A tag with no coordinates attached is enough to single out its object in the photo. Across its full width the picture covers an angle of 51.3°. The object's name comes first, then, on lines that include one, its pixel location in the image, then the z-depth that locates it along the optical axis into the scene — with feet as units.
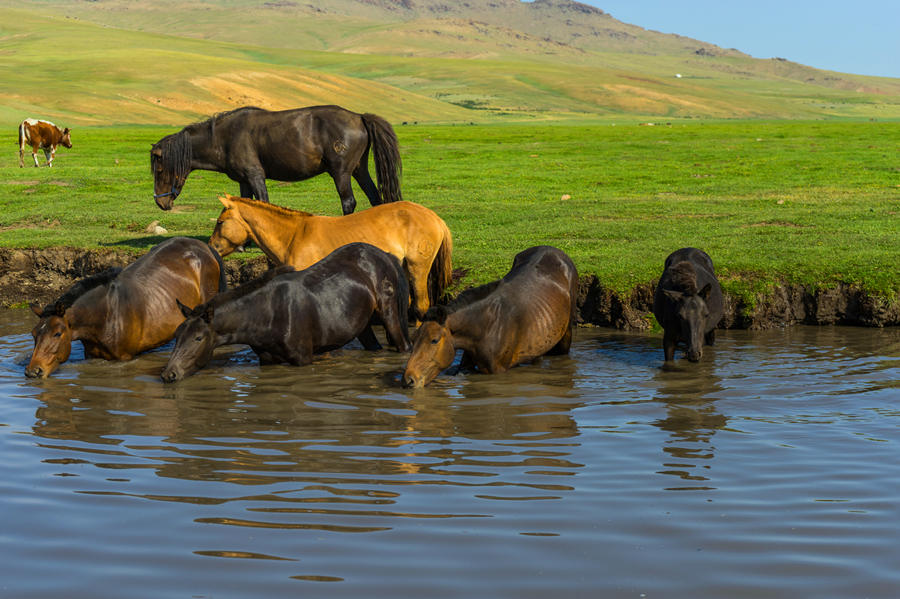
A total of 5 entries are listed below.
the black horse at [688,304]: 33.27
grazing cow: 114.52
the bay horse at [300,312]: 32.78
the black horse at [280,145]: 50.83
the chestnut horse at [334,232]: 40.60
